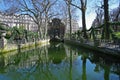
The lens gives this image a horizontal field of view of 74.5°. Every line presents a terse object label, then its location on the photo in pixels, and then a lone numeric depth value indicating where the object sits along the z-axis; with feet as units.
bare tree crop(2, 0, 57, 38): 49.47
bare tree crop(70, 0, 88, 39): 40.67
